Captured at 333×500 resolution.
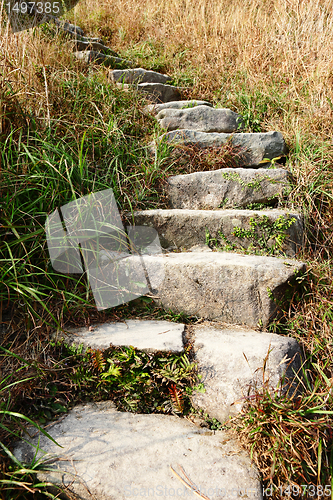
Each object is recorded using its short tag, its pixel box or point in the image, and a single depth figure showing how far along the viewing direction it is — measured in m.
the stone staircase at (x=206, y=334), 1.12
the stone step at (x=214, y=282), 1.67
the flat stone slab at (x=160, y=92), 3.30
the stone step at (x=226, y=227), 1.99
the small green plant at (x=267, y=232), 1.97
